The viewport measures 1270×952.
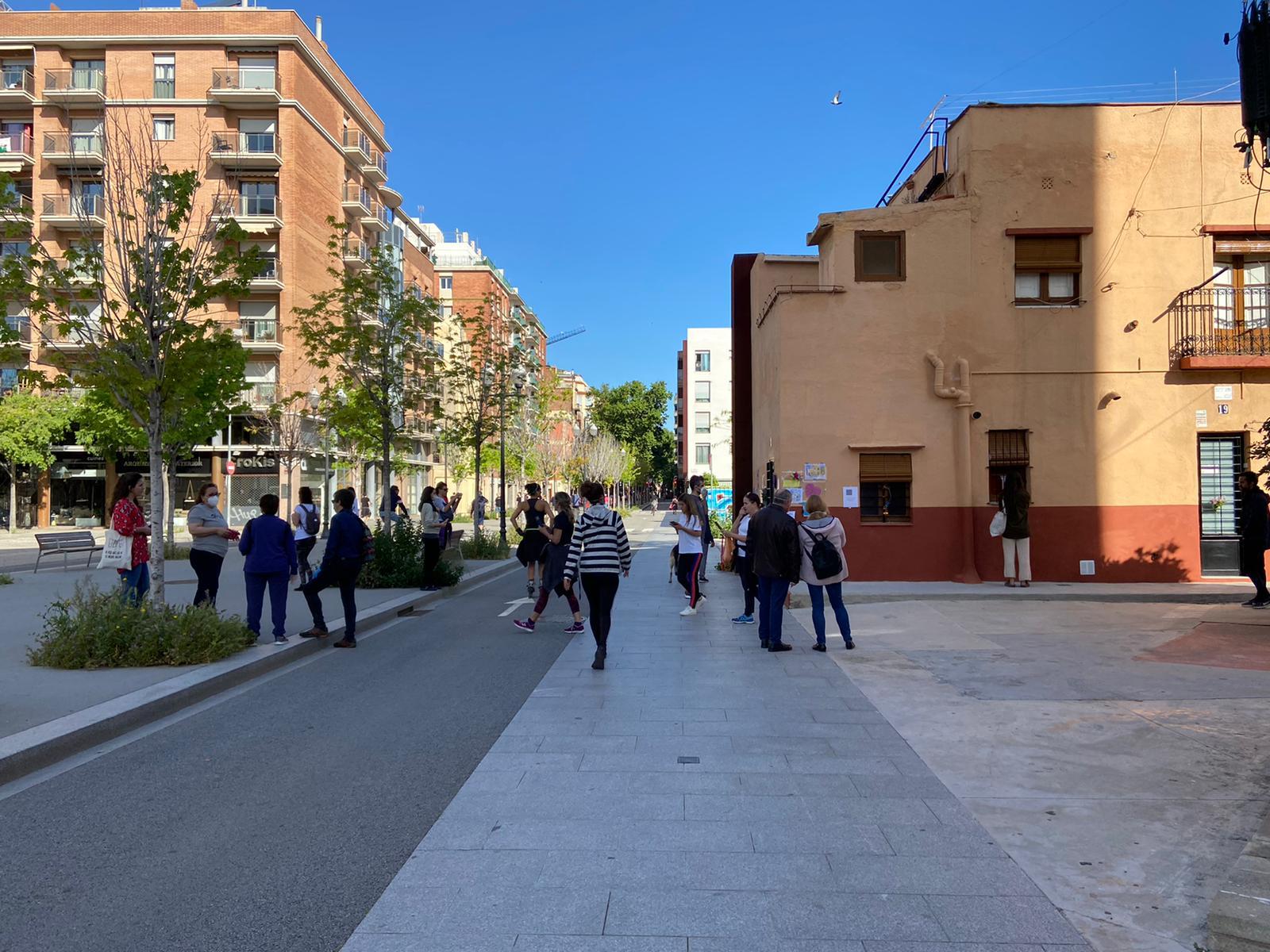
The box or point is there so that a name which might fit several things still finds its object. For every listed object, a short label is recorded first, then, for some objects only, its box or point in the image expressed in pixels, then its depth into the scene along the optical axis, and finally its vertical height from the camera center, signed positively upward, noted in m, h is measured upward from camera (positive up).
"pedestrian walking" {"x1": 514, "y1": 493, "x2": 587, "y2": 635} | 11.40 -0.72
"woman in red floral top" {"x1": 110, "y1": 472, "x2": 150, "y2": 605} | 10.05 -0.25
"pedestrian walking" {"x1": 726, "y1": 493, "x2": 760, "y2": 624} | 12.27 -0.79
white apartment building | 84.25 +10.65
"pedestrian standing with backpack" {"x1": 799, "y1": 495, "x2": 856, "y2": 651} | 9.86 -0.63
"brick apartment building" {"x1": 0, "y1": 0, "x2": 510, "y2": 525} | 40.22 +17.22
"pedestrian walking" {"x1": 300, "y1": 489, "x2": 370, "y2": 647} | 10.22 -0.72
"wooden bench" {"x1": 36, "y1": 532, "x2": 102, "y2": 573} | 18.75 -0.80
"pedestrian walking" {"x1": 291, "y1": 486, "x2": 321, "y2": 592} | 14.93 -0.36
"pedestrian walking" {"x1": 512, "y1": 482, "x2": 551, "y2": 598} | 13.80 -0.39
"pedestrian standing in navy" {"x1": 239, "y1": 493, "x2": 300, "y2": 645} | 9.72 -0.61
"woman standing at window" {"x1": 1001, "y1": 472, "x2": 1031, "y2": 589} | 14.41 -0.45
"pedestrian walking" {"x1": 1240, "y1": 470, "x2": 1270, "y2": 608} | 12.26 -0.45
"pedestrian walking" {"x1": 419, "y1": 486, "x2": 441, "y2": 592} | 15.84 -0.57
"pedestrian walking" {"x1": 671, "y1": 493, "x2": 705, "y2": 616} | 12.95 -0.64
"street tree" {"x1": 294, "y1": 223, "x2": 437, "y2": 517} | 17.28 +3.30
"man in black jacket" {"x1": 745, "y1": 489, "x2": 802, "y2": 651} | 10.02 -0.64
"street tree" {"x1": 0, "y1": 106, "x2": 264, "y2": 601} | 9.37 +2.26
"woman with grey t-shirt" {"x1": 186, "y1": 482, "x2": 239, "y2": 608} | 10.41 -0.47
